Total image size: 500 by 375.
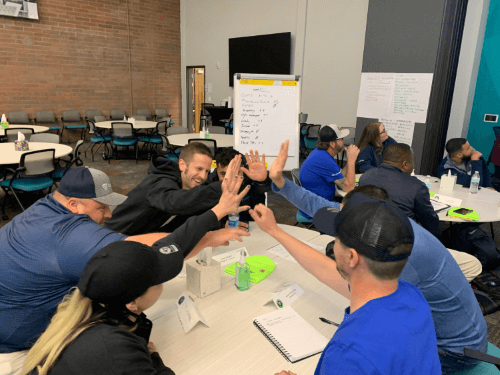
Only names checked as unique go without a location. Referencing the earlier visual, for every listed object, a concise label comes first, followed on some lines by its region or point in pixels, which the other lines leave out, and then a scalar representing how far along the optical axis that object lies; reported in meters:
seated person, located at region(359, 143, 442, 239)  2.58
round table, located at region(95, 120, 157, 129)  8.26
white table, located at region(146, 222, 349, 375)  1.31
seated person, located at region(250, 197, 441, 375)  0.87
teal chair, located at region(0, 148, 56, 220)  4.38
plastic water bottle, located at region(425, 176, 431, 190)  3.71
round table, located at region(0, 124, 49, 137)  6.70
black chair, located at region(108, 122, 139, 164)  7.73
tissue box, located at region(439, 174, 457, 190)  3.73
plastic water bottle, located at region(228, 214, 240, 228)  2.21
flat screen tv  8.87
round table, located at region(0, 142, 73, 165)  4.45
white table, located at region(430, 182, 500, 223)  2.99
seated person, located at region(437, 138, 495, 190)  3.96
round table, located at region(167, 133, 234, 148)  6.32
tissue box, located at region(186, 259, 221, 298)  1.70
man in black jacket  2.12
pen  1.53
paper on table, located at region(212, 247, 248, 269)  2.05
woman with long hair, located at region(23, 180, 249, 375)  0.90
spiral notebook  1.37
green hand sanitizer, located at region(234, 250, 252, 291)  1.78
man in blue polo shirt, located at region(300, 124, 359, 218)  3.51
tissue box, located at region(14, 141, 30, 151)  4.95
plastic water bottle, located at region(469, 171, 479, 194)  3.66
